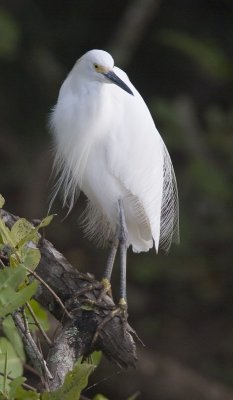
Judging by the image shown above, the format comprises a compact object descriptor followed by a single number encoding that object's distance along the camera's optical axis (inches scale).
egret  406.3
